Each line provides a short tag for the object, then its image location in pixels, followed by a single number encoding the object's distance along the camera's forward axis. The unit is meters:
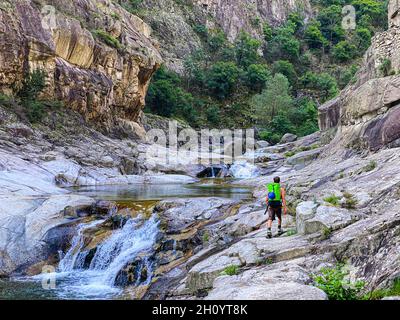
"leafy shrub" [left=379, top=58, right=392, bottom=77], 22.20
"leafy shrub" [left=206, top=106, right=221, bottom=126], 68.19
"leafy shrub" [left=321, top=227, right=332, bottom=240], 10.04
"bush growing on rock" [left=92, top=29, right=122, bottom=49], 41.19
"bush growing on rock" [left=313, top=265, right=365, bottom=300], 6.88
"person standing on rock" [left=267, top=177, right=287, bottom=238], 11.80
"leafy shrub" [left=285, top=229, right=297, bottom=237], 11.46
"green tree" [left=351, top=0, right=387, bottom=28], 98.44
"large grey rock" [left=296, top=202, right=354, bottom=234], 10.40
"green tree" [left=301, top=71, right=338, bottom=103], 73.86
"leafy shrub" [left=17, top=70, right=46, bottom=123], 32.41
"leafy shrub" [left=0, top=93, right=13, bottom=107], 30.35
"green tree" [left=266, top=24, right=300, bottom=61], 86.94
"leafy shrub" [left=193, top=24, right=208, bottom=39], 83.06
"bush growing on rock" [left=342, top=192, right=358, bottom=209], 11.87
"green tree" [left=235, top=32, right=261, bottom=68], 80.06
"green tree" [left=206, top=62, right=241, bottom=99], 72.50
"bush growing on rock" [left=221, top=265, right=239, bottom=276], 9.53
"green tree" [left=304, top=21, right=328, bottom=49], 92.38
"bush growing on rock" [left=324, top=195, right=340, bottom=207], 12.32
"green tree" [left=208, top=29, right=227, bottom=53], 82.38
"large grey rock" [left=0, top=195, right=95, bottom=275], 14.50
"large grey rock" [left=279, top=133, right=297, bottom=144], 50.75
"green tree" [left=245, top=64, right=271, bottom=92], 75.00
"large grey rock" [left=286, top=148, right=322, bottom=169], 30.03
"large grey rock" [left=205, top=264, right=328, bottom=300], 6.40
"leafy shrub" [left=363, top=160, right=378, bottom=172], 15.39
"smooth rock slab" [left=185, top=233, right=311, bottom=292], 9.69
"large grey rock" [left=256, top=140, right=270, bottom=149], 51.96
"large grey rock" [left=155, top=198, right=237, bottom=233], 15.55
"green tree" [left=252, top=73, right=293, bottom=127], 65.38
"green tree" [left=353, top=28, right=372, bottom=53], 90.81
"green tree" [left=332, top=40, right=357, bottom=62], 88.00
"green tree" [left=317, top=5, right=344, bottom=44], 95.62
